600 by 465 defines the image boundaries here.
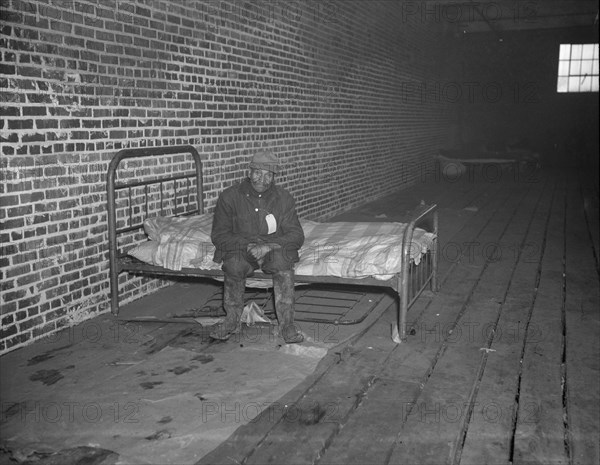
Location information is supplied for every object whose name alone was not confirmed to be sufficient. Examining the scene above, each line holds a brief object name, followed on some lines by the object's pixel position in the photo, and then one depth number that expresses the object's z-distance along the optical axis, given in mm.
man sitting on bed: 4816
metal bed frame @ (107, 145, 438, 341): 4848
